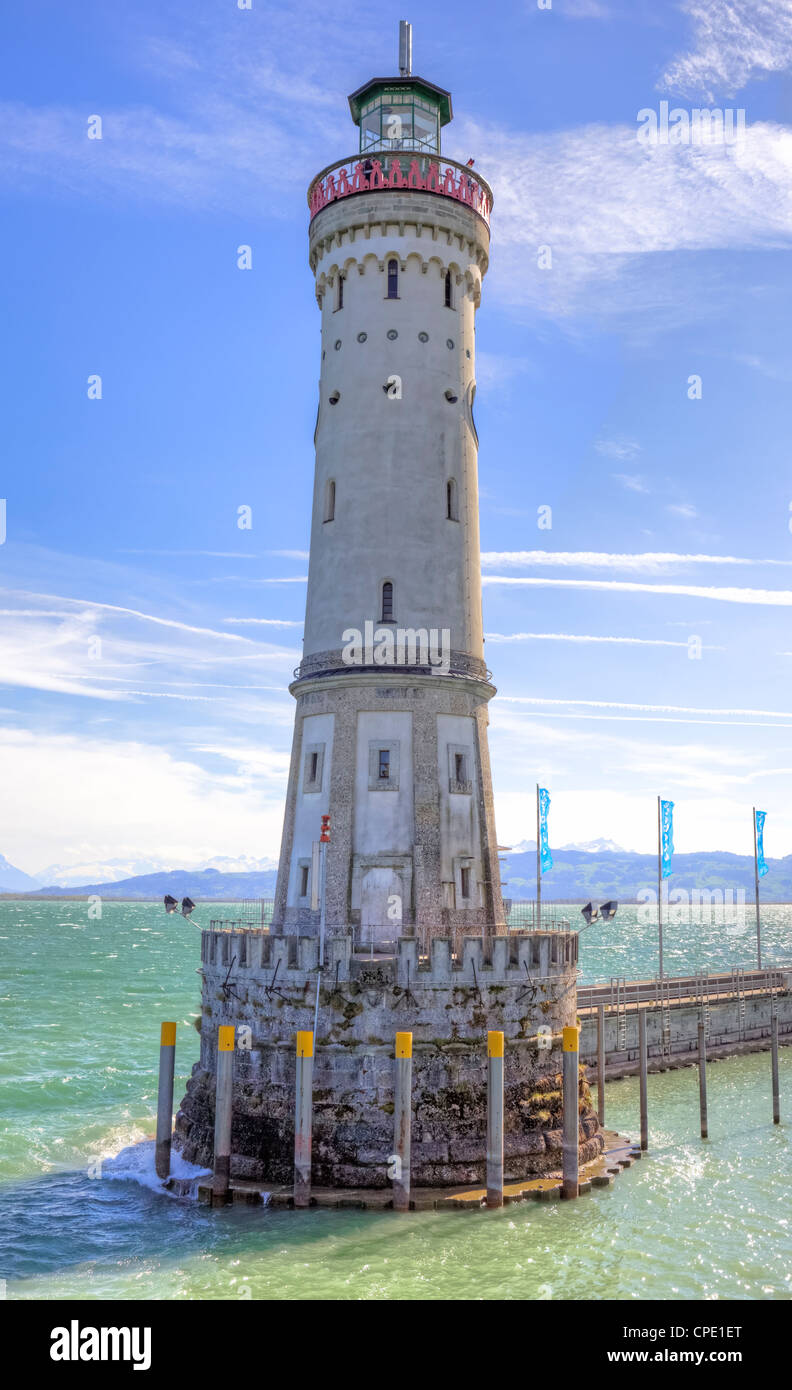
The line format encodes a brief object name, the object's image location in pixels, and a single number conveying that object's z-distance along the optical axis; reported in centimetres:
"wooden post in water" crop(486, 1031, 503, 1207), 2969
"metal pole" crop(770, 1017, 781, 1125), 4362
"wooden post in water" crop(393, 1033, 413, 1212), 2919
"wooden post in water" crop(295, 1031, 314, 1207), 2959
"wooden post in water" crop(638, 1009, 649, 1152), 3722
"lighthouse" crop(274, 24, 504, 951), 3706
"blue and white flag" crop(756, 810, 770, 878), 7144
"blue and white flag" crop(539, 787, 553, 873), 6012
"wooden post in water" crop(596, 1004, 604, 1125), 4069
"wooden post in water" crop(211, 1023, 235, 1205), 3020
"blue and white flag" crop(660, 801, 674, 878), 6444
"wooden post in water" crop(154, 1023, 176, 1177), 3256
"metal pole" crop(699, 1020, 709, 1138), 4000
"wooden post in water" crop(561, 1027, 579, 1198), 3083
